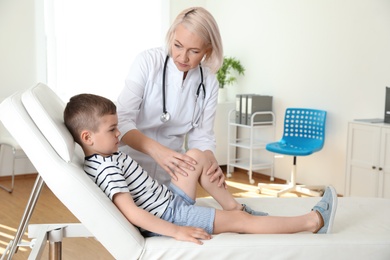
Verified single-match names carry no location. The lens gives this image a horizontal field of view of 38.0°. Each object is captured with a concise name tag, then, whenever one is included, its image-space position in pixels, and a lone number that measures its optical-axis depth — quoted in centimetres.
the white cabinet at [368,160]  394
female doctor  201
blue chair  450
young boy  178
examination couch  168
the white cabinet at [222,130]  539
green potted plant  528
